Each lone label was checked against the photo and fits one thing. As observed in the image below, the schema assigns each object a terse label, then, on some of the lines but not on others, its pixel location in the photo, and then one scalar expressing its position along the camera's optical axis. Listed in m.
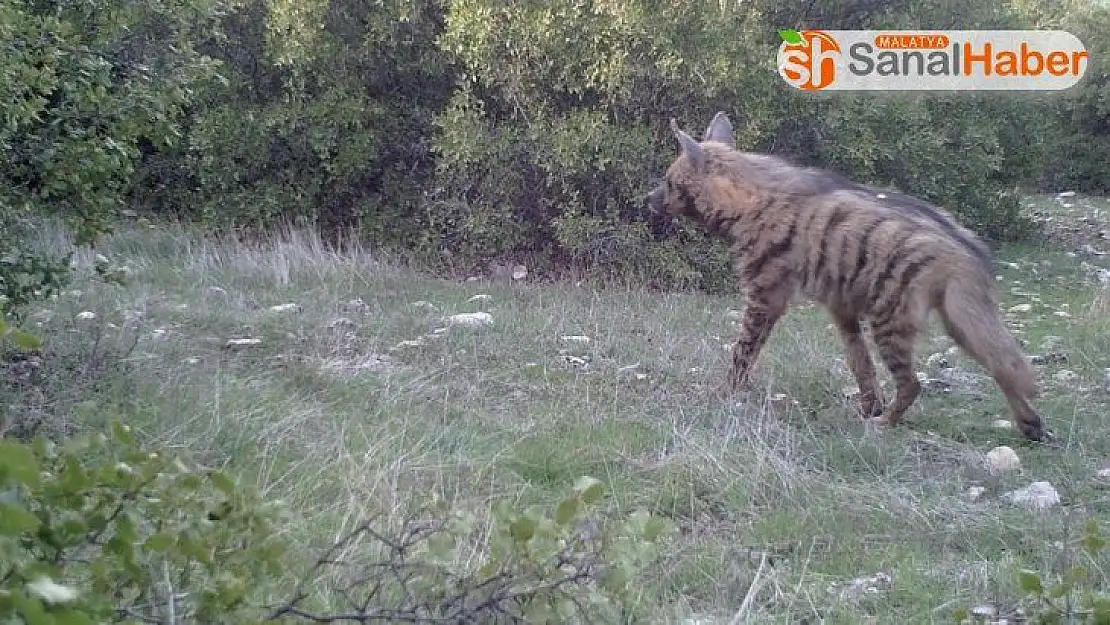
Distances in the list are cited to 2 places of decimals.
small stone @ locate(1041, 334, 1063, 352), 7.33
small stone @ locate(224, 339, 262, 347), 6.35
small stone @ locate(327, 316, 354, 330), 6.85
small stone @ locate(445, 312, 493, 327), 7.07
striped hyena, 5.52
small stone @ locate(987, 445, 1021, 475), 4.81
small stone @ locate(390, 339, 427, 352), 6.41
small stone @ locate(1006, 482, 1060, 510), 4.34
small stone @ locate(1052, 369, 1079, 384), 6.45
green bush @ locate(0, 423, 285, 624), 1.96
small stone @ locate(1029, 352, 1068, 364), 6.95
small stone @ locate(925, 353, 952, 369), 6.93
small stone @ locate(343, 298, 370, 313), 7.58
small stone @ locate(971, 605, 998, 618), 3.35
